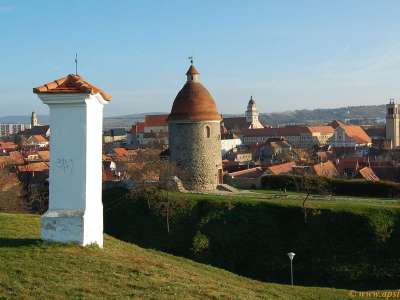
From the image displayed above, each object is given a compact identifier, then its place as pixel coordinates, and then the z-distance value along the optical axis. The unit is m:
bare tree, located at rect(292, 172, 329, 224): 33.91
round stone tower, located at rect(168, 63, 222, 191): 34.09
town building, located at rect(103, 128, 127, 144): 129.48
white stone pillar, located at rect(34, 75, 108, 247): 10.14
